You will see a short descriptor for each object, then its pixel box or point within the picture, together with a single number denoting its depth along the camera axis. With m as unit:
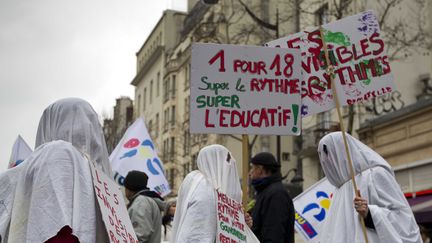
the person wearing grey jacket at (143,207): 6.54
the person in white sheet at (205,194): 5.04
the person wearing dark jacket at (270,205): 5.89
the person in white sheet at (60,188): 2.85
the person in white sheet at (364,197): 4.94
